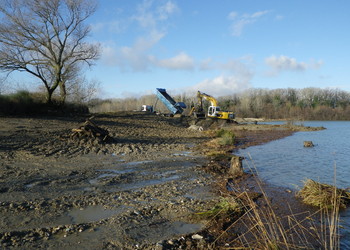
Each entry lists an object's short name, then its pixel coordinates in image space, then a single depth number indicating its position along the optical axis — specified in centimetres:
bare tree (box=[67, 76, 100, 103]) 2431
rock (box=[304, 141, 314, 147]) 1758
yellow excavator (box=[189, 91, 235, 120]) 3222
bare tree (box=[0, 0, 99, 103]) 2048
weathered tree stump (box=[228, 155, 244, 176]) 925
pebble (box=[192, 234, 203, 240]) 449
